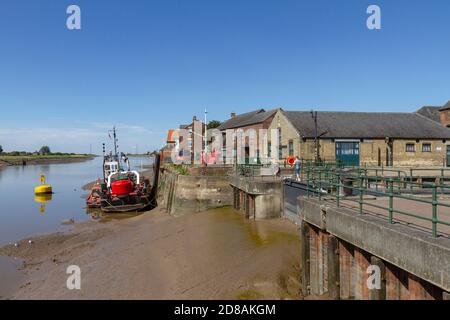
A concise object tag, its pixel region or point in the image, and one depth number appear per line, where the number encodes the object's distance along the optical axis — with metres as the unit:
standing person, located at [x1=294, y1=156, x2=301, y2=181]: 19.39
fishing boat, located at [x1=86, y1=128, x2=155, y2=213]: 28.47
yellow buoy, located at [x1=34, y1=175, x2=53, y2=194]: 41.00
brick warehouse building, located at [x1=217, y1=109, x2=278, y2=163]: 40.00
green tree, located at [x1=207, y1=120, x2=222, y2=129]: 82.28
